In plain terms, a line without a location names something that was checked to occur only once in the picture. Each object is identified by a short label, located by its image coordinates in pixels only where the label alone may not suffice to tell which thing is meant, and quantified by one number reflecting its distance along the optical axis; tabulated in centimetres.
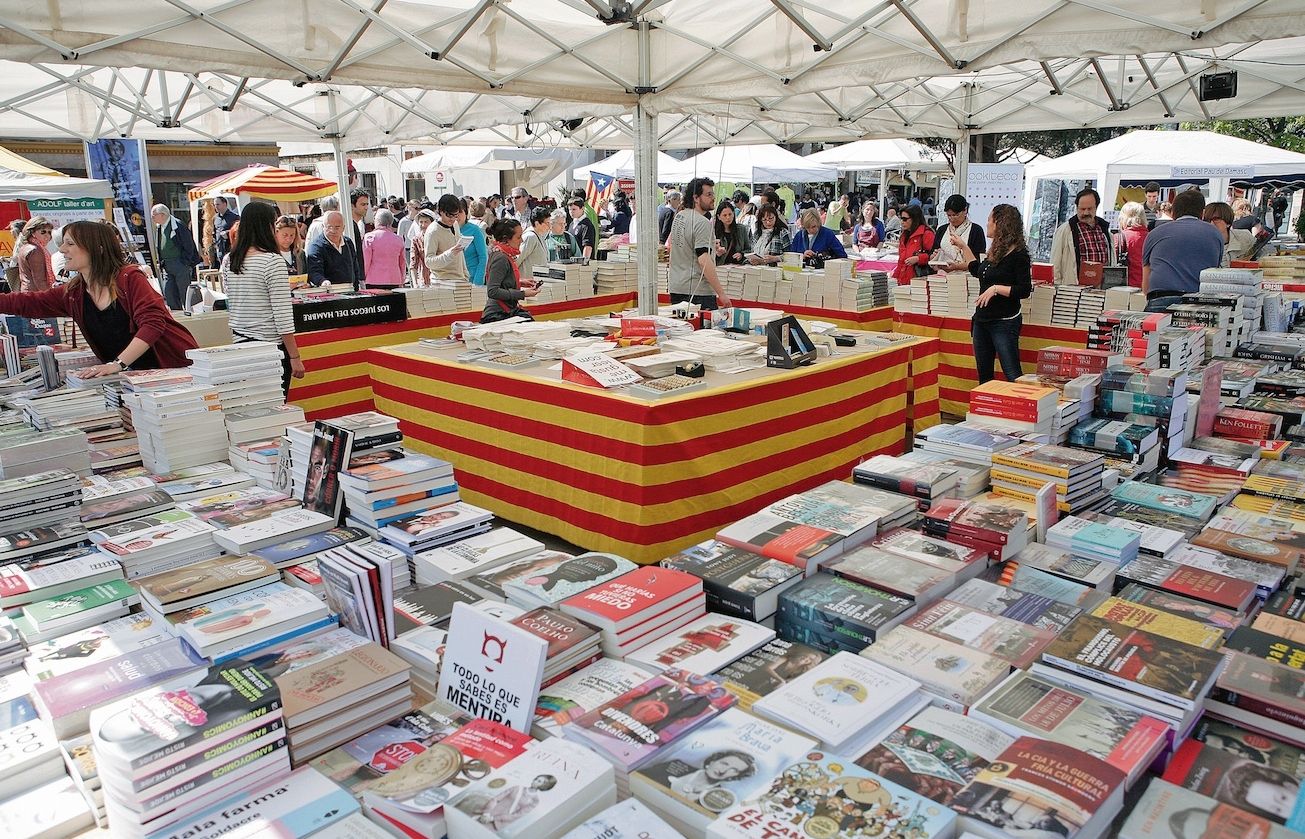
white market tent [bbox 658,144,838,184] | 1355
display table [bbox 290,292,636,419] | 570
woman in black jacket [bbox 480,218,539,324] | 555
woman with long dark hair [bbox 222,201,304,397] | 423
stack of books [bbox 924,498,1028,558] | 242
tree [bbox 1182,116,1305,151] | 1731
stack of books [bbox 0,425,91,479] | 271
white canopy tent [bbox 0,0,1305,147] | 405
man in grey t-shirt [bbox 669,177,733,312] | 602
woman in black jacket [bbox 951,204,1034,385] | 536
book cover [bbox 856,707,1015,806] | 146
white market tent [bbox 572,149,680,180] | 1448
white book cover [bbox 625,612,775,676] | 189
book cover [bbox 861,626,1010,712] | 175
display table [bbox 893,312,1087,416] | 610
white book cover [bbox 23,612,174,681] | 186
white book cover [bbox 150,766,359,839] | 143
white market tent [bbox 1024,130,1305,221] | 1052
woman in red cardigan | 362
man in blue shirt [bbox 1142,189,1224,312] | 553
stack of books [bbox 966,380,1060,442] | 320
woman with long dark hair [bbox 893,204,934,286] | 699
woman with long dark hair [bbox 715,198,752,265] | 777
